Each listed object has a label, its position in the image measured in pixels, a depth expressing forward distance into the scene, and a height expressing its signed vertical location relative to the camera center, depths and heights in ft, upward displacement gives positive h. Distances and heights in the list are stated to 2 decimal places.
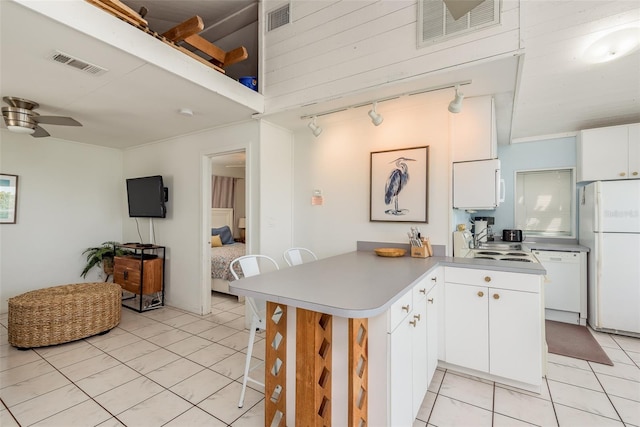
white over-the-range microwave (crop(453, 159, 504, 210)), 8.16 +0.76
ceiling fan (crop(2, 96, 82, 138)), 8.96 +2.94
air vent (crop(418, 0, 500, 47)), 6.37 +4.42
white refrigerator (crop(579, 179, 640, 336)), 9.99 -1.63
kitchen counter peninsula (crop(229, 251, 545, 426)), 4.40 -2.19
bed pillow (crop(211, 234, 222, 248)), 17.89 -1.90
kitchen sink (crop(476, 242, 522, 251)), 11.50 -1.46
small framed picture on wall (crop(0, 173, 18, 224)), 12.30 +0.60
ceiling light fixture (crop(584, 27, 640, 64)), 6.56 +3.96
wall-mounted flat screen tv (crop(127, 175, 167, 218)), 13.16 +0.70
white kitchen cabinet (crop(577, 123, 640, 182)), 10.37 +2.16
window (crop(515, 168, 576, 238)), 13.12 +0.40
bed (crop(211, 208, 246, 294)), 14.28 -2.31
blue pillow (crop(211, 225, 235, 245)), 18.94 -1.50
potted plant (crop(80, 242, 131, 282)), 14.57 -2.28
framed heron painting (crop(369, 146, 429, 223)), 9.13 +0.86
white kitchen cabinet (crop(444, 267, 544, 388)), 6.70 -2.75
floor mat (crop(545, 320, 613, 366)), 8.71 -4.41
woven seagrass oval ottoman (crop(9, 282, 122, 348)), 9.08 -3.44
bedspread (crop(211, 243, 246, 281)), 14.15 -2.56
